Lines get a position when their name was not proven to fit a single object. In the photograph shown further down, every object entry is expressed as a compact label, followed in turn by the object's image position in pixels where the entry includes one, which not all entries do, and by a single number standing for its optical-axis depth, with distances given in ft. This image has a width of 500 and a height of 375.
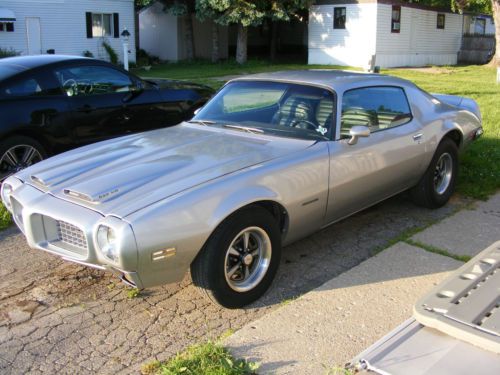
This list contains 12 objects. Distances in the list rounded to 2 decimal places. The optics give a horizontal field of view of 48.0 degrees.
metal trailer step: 6.63
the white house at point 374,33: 84.02
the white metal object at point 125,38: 62.85
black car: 20.29
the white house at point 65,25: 77.15
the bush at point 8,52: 72.64
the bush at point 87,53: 85.05
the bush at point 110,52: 86.94
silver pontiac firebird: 10.69
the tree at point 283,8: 80.59
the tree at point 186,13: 86.89
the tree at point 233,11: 79.41
